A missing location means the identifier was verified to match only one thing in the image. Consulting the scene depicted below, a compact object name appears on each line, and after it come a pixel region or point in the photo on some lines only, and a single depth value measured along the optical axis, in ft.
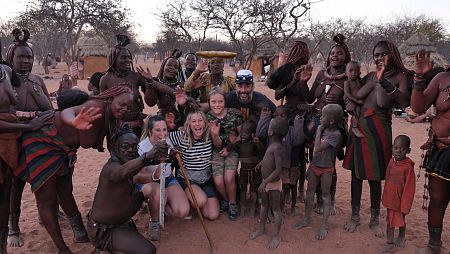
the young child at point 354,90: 13.25
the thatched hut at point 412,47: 53.36
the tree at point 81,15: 78.43
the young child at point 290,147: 13.79
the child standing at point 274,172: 12.20
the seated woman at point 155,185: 13.01
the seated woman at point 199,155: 13.91
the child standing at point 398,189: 11.69
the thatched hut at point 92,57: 83.30
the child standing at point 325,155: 12.82
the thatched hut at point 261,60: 92.96
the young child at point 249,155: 14.02
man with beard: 14.05
